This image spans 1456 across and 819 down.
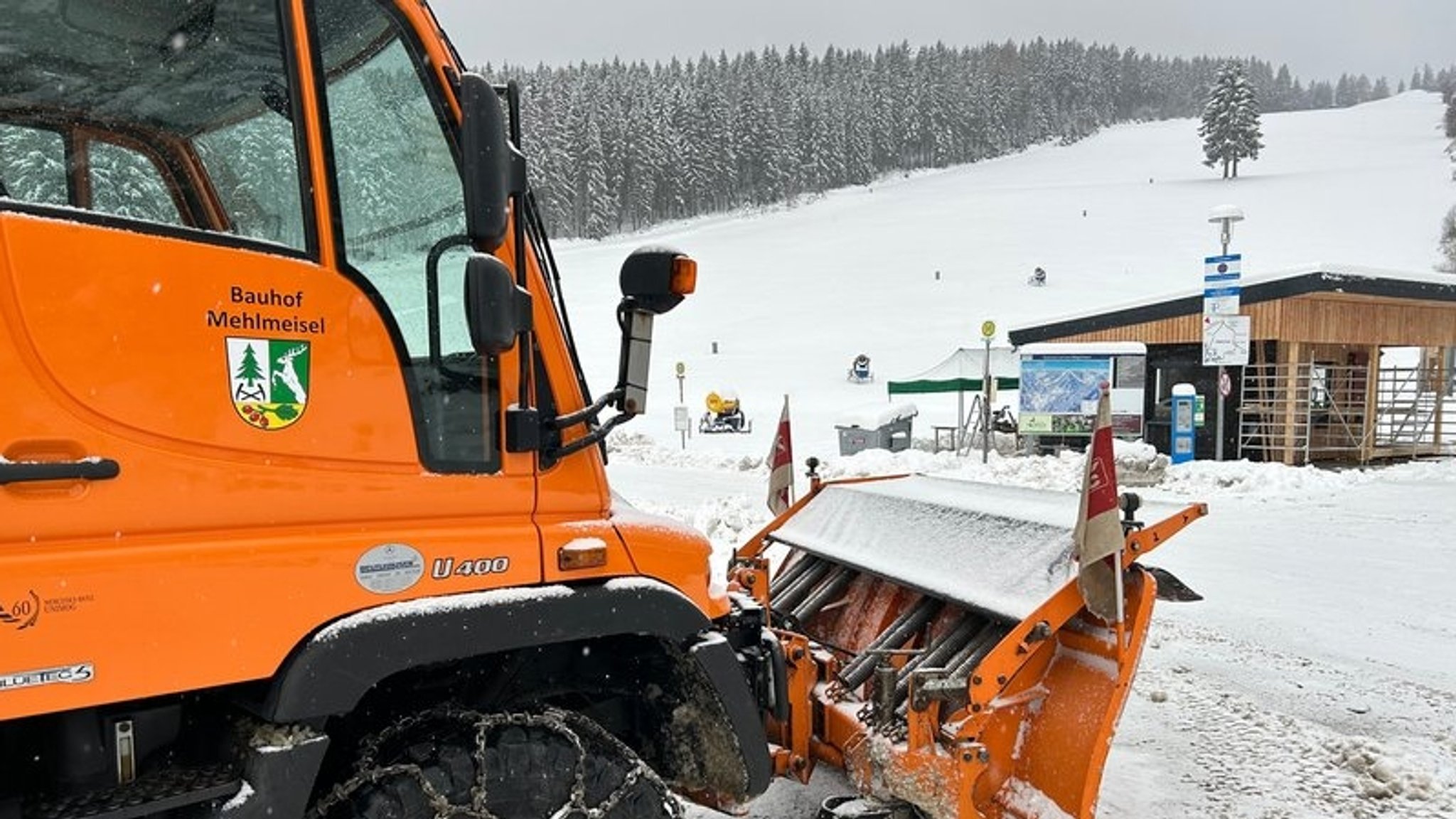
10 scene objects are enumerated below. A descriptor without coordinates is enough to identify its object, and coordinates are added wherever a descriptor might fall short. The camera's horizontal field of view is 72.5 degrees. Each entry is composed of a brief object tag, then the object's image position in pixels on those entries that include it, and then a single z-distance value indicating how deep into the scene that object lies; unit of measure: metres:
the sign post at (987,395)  15.87
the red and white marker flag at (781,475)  5.52
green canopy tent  23.39
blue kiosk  16.25
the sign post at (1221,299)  14.25
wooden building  17.22
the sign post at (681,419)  22.98
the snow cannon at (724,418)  27.56
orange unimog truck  1.91
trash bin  20.11
